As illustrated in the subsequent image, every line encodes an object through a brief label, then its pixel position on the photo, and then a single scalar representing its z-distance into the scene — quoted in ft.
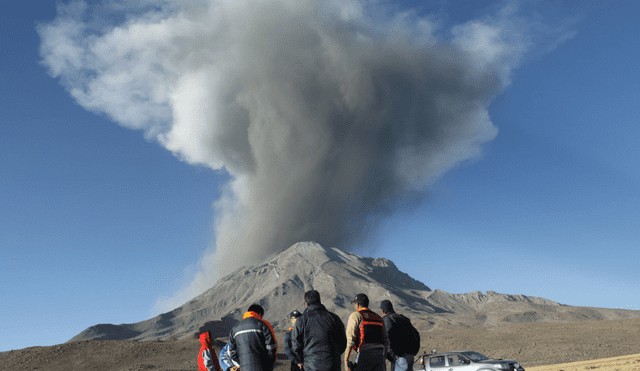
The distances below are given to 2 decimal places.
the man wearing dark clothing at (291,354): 20.84
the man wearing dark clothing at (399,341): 26.89
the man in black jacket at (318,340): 20.35
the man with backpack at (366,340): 23.47
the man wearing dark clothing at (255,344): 20.99
